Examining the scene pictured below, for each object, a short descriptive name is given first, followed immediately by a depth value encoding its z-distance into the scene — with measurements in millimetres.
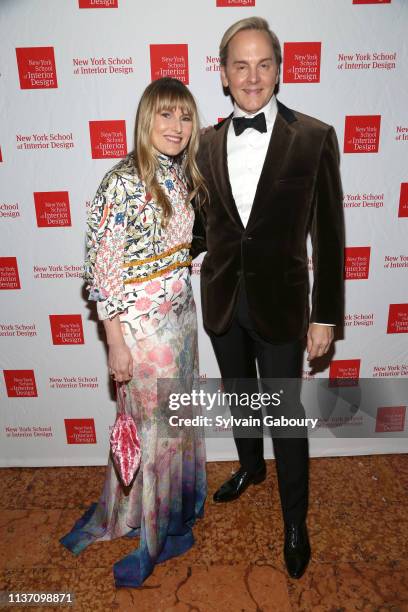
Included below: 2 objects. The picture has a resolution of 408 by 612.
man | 1896
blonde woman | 1786
